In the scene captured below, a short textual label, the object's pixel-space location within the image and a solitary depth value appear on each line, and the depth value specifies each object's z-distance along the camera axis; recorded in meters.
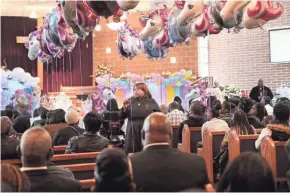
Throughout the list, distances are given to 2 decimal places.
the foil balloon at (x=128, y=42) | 7.38
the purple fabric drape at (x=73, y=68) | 14.84
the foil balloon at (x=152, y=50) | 6.93
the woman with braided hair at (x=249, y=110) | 6.12
